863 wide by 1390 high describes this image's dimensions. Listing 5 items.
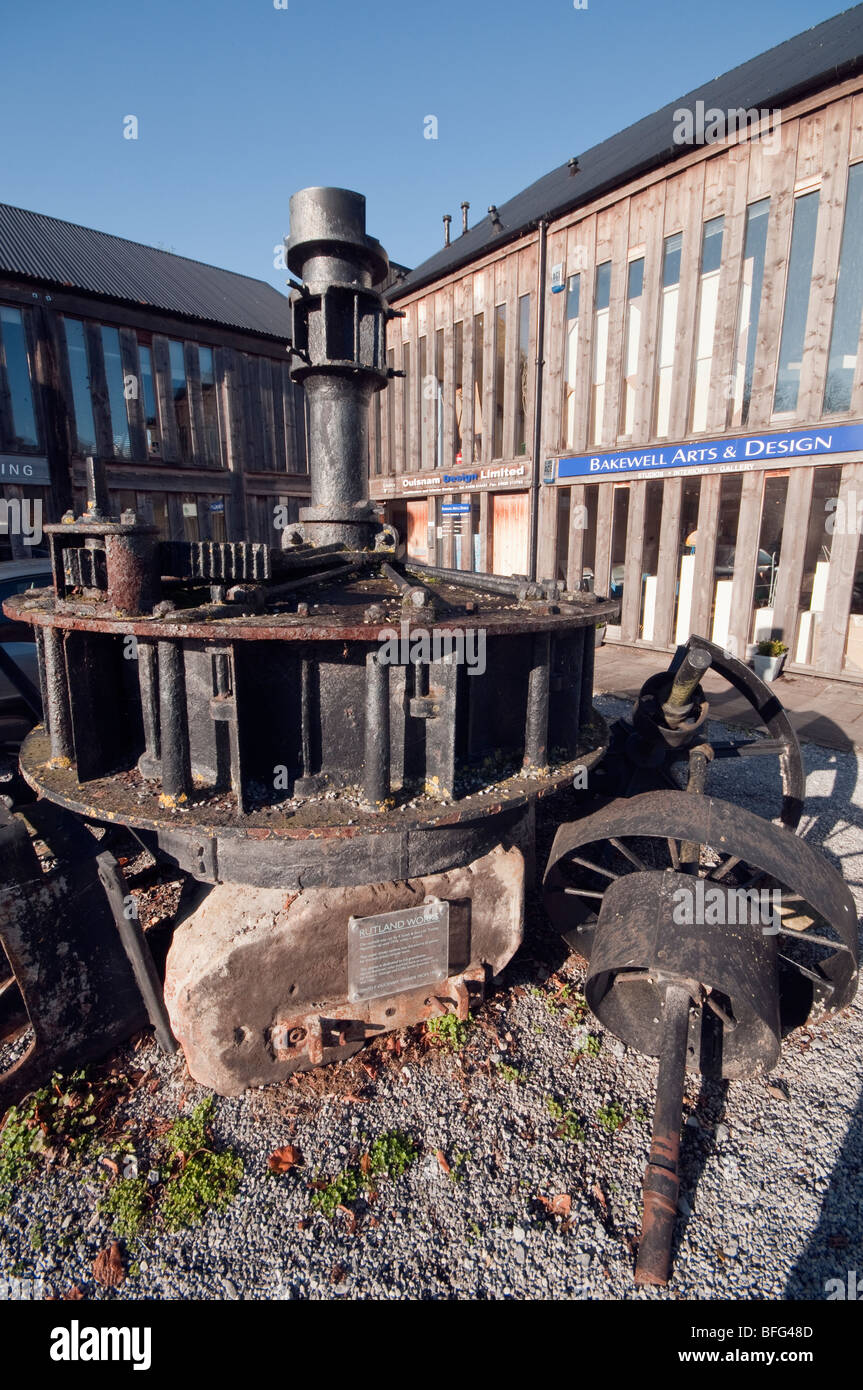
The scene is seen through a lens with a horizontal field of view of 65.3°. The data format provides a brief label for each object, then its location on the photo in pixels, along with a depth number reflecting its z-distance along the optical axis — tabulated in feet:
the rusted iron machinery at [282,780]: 11.75
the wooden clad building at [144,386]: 63.36
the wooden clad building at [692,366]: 37.60
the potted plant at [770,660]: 40.16
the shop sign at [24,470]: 62.39
